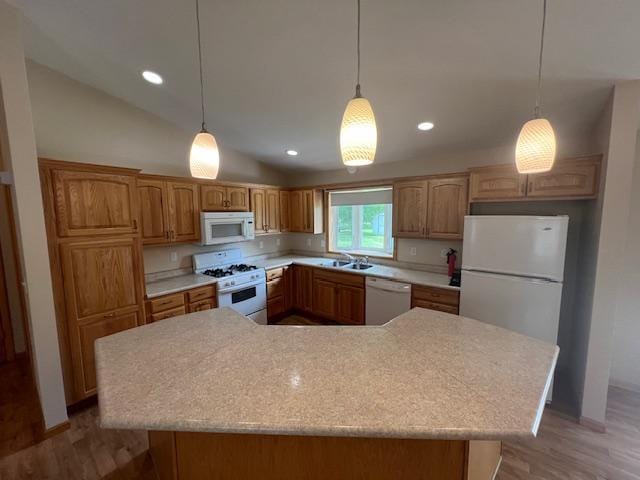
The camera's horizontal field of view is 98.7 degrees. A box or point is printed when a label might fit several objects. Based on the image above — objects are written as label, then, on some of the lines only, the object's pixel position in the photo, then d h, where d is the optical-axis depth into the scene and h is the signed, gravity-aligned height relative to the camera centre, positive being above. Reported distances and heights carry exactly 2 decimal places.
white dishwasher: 3.18 -1.00
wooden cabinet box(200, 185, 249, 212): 3.44 +0.25
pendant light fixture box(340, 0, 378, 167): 1.10 +0.34
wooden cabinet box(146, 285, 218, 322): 2.75 -0.92
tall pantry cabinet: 2.14 -0.33
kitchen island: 0.93 -0.69
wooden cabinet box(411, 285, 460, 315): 2.83 -0.89
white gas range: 3.34 -0.82
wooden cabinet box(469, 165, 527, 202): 2.50 +0.30
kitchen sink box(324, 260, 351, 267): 4.13 -0.72
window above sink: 4.02 -0.08
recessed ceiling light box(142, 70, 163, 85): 2.39 +1.25
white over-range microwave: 3.33 -0.13
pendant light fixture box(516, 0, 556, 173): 1.21 +0.30
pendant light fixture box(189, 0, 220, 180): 1.50 +0.33
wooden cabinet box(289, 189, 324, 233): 4.36 +0.09
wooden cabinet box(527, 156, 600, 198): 2.17 +0.29
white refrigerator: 2.24 -0.49
